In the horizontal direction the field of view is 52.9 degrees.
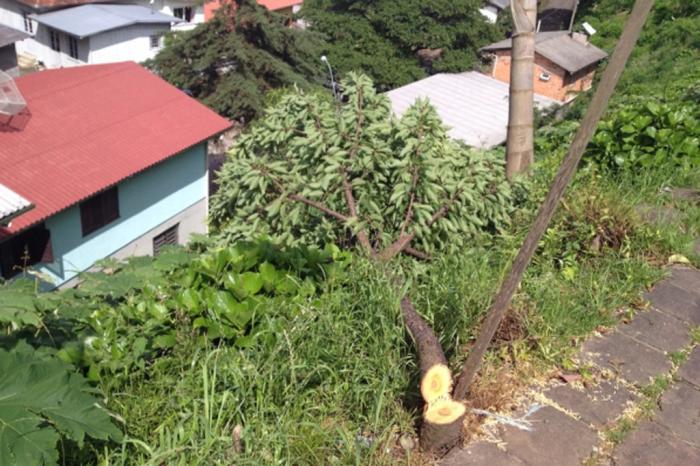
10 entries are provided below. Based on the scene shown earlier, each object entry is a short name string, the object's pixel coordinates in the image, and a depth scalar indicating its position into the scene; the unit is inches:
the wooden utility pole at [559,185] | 99.4
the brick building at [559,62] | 1086.4
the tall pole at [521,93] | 233.3
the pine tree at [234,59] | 828.0
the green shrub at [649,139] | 253.3
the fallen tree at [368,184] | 178.4
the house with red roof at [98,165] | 469.4
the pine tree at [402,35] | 1226.6
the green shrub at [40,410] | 85.4
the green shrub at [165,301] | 123.8
